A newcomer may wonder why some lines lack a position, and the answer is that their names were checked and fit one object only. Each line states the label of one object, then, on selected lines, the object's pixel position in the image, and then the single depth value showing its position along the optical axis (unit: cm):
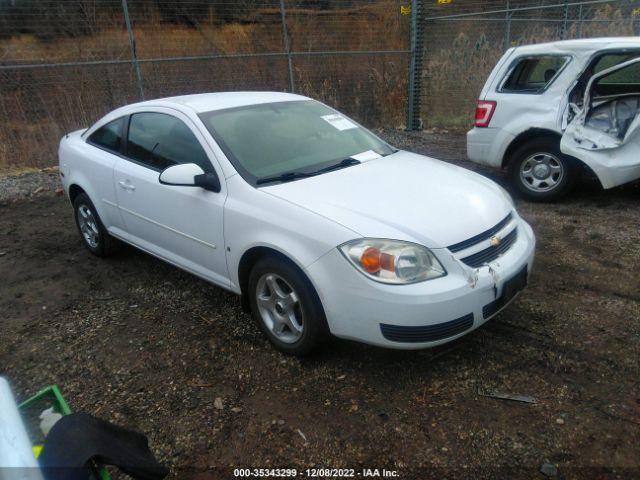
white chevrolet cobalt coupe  256
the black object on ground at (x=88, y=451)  143
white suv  513
